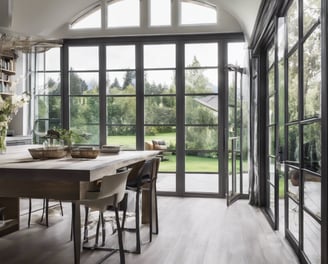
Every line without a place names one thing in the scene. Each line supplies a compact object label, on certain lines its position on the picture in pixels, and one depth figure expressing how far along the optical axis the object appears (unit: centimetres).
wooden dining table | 238
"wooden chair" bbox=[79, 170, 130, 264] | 278
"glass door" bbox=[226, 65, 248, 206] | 583
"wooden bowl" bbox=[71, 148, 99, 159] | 322
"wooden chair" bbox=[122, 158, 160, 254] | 352
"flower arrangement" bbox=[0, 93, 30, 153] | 332
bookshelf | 656
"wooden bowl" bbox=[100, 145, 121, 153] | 396
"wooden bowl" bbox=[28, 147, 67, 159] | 313
